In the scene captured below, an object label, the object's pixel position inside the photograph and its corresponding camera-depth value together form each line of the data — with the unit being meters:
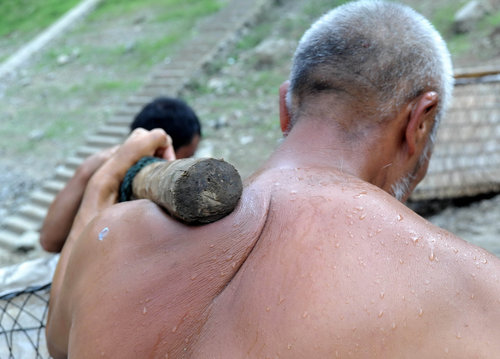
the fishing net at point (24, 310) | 0.59
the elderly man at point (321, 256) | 0.29
